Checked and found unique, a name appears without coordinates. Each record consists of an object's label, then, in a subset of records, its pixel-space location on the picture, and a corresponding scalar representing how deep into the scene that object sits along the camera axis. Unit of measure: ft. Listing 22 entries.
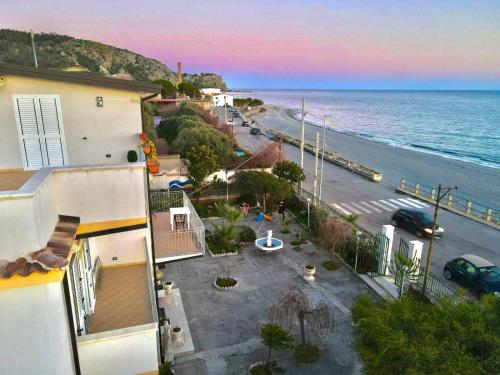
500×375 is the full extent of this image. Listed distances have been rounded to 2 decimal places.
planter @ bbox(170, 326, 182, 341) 36.19
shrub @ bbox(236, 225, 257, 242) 62.90
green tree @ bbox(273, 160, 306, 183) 84.64
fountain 57.67
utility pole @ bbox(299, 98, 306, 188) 82.62
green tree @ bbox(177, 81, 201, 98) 313.20
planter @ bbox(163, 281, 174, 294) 45.37
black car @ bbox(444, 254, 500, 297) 48.03
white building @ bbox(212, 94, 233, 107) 360.07
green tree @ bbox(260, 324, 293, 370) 31.45
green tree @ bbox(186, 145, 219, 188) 77.51
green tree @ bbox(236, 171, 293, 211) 74.64
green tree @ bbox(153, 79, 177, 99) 263.21
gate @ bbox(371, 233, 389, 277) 50.74
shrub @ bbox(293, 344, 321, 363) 34.30
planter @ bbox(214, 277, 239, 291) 47.28
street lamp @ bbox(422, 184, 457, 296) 40.35
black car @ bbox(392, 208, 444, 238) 71.46
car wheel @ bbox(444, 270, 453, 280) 53.36
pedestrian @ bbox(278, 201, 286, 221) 74.79
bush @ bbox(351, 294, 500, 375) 16.58
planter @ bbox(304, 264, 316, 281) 49.94
